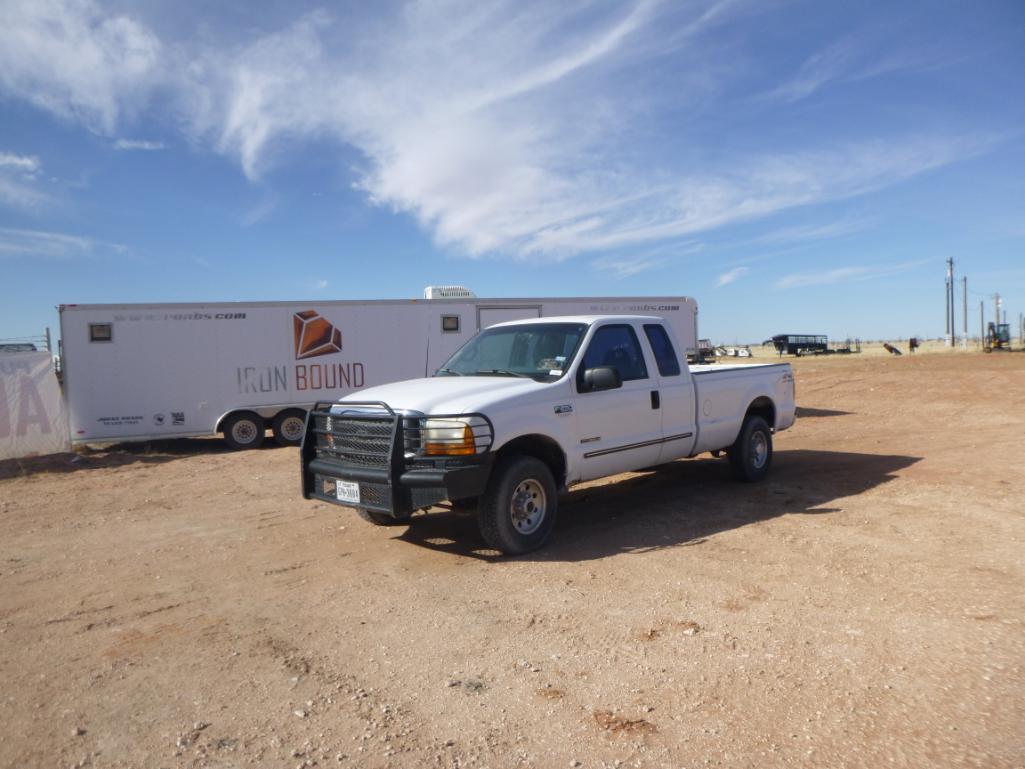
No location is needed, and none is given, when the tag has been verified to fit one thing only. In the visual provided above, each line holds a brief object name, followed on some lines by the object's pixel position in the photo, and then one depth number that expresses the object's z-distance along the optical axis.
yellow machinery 46.50
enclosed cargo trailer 14.44
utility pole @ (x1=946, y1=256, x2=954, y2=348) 62.12
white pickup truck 5.89
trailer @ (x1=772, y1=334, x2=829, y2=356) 53.03
